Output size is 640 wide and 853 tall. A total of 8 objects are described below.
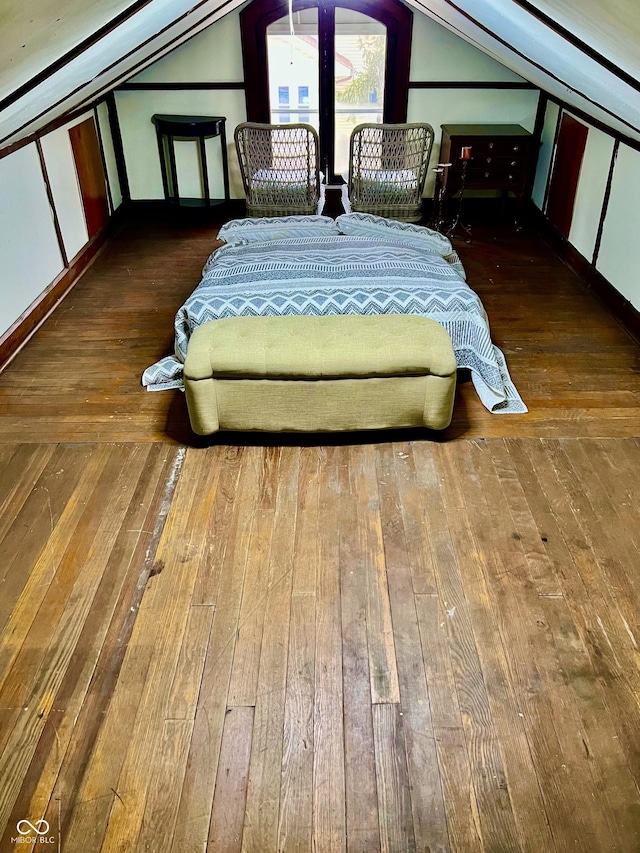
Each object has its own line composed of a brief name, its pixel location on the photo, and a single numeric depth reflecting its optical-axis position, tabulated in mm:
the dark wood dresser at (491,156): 5004
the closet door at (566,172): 4625
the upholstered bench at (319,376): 2639
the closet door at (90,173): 4652
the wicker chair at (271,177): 4555
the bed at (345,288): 3059
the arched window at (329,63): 5070
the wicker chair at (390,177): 4516
